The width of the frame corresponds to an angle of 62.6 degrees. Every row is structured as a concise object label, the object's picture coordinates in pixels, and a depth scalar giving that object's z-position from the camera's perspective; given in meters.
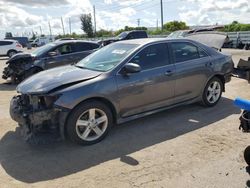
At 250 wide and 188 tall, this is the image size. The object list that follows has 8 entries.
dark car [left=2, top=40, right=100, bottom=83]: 6.97
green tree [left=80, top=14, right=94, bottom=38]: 43.45
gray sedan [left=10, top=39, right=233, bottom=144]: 3.04
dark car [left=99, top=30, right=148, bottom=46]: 15.58
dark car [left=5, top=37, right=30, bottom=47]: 36.40
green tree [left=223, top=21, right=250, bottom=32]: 19.36
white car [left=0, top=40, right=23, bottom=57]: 17.95
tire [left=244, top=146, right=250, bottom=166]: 2.21
